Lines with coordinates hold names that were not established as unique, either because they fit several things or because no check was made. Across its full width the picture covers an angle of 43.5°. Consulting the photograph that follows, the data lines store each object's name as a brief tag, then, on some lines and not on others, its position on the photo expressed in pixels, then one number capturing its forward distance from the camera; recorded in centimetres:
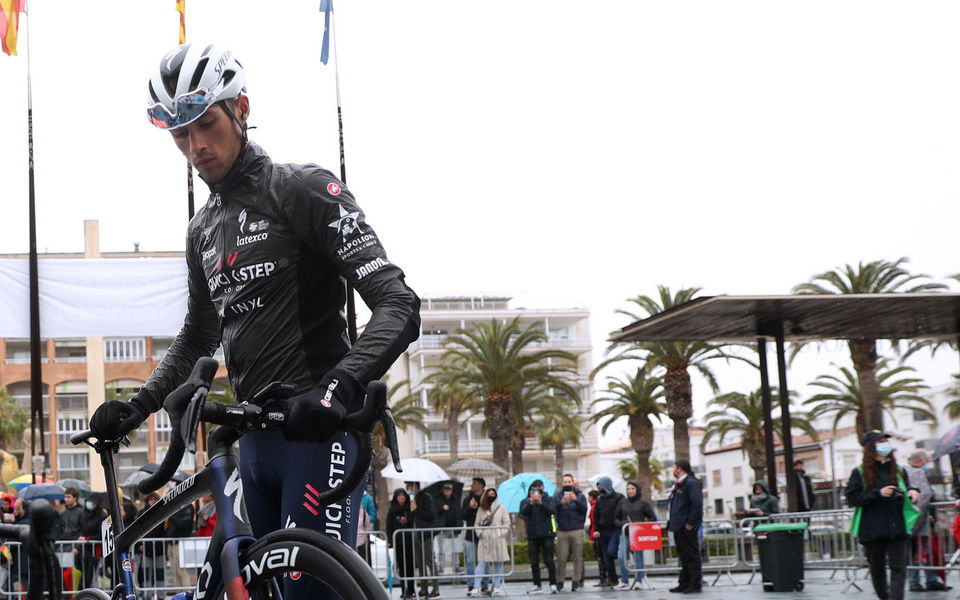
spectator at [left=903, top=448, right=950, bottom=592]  1444
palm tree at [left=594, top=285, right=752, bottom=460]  4128
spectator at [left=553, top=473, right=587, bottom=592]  1891
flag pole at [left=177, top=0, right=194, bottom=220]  2116
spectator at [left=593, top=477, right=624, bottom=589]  1881
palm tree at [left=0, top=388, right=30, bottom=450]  7150
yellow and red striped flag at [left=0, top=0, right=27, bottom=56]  2183
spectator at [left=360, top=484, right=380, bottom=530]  1860
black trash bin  1636
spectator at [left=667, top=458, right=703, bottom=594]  1650
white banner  1695
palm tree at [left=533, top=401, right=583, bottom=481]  6831
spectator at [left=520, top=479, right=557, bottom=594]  1895
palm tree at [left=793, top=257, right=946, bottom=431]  3806
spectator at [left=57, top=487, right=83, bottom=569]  1578
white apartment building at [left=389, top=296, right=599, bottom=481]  9062
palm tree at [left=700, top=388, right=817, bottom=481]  5544
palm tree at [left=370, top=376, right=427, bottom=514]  4753
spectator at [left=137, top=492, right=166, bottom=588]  1167
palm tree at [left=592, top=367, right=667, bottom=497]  5019
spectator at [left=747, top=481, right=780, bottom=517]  2059
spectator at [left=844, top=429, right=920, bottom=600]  1231
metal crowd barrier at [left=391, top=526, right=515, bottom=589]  1659
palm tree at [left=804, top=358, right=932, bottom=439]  4681
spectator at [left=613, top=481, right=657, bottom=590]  1859
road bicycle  247
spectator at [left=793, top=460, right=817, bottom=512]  2180
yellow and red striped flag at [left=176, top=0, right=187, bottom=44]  2166
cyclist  306
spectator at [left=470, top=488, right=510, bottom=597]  1758
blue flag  2458
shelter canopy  1859
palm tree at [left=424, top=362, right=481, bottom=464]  5509
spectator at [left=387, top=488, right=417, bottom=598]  1655
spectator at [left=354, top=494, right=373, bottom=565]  1492
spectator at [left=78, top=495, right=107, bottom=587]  1528
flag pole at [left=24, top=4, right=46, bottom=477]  1697
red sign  1859
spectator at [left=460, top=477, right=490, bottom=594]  2006
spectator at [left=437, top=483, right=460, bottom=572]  1725
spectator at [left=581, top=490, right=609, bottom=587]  1926
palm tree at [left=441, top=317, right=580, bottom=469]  4678
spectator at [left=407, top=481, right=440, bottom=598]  1672
